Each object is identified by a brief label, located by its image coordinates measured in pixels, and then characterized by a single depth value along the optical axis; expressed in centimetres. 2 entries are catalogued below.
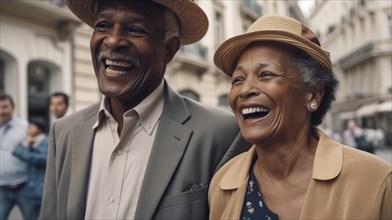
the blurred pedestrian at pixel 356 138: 1002
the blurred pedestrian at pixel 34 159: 487
